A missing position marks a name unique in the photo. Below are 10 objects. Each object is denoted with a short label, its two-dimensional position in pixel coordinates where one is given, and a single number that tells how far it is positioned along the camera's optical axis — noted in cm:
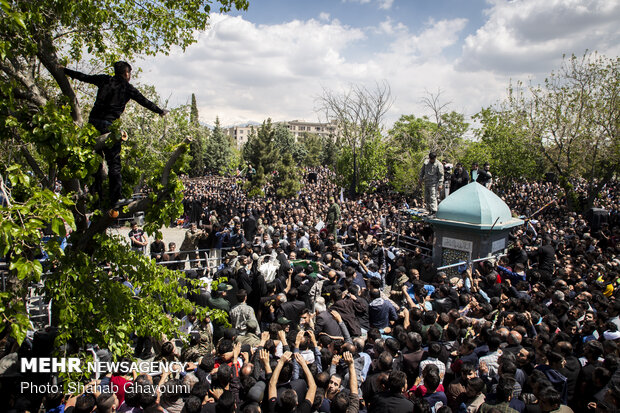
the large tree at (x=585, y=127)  2134
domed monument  1026
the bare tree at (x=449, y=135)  3602
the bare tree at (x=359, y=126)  3491
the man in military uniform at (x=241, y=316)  672
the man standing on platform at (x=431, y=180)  1205
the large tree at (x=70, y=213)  239
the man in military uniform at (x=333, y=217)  1484
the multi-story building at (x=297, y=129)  13362
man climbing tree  376
